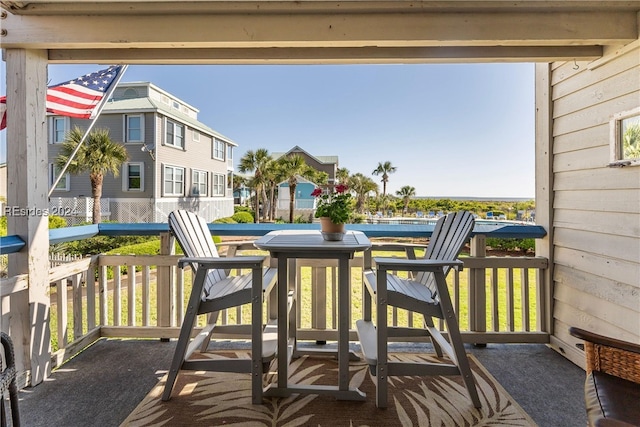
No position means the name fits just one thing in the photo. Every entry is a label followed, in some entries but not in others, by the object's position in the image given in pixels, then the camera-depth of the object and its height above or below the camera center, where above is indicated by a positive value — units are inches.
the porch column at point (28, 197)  76.3 +2.6
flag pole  117.0 +41.2
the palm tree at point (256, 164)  465.7 +65.6
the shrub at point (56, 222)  223.3 -9.9
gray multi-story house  367.9 +54.9
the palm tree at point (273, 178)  380.4 +40.7
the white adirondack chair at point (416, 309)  66.9 -20.9
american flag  108.2 +39.0
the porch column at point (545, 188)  100.3 +6.7
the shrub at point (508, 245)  118.3 -12.9
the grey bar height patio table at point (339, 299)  67.5 -18.8
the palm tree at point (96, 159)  338.6 +51.0
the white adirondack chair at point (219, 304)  68.6 -20.3
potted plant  77.0 -0.3
